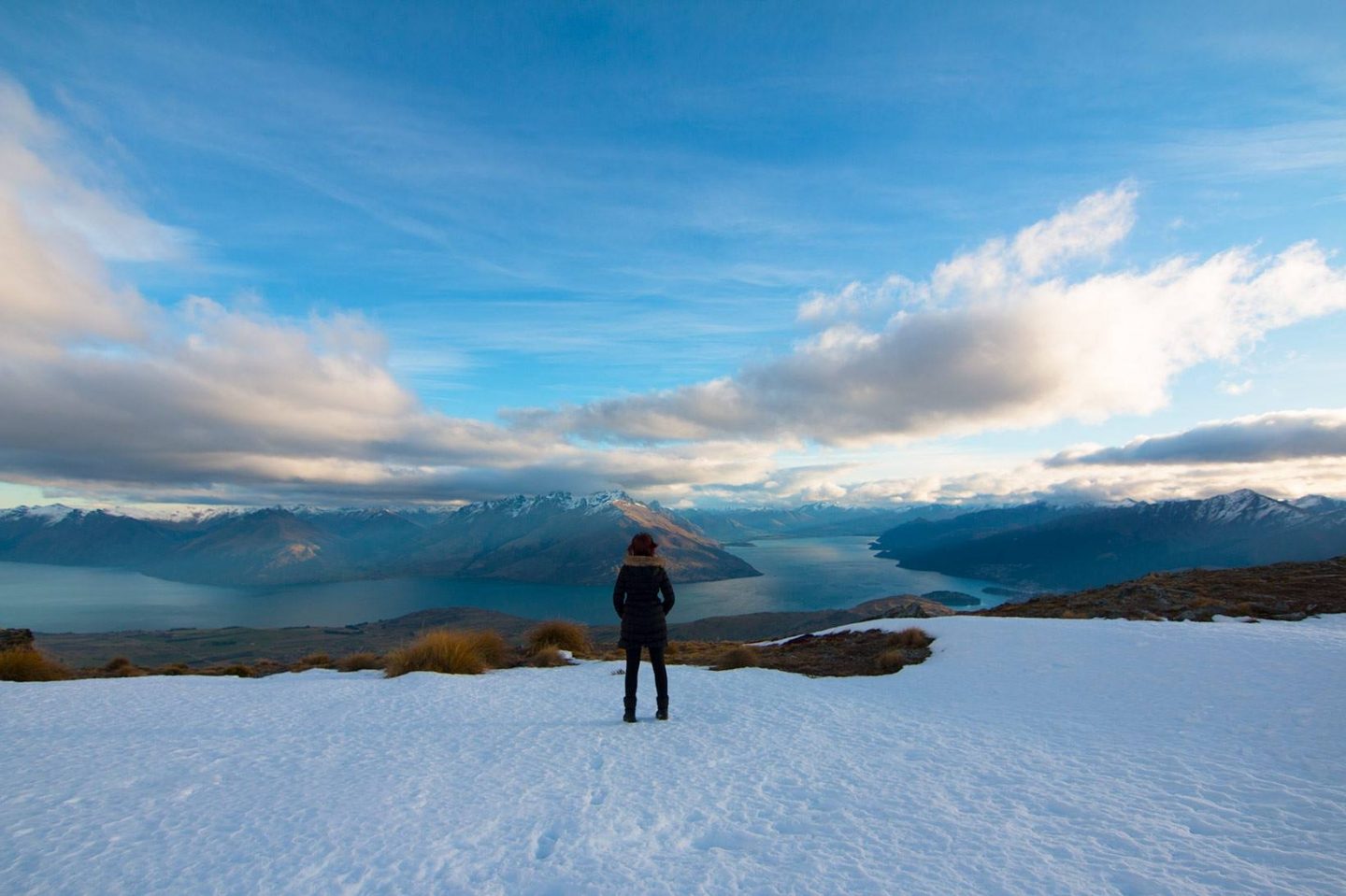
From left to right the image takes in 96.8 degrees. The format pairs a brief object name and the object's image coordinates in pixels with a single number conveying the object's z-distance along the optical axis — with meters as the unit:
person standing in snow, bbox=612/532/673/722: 6.95
